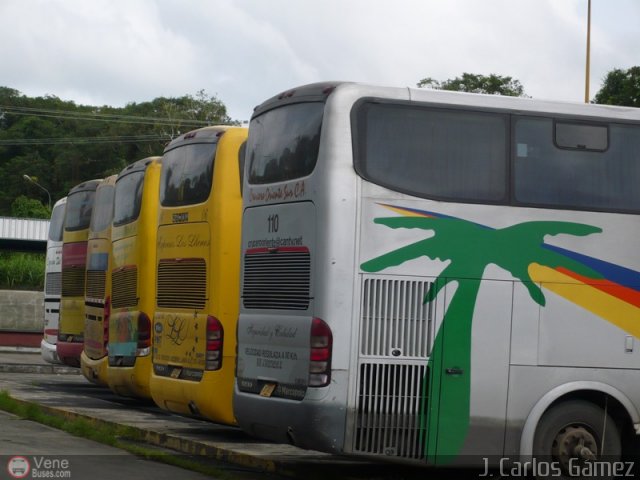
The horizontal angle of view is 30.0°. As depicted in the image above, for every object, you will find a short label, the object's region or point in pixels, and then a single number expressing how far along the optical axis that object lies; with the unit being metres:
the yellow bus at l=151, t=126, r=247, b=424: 14.13
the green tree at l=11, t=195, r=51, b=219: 90.19
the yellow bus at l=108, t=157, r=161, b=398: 17.66
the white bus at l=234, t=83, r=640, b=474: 10.43
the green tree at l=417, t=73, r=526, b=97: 77.69
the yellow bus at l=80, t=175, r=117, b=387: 19.97
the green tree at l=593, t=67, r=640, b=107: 64.88
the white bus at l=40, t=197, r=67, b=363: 25.84
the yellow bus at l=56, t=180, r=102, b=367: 23.70
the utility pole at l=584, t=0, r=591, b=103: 29.13
